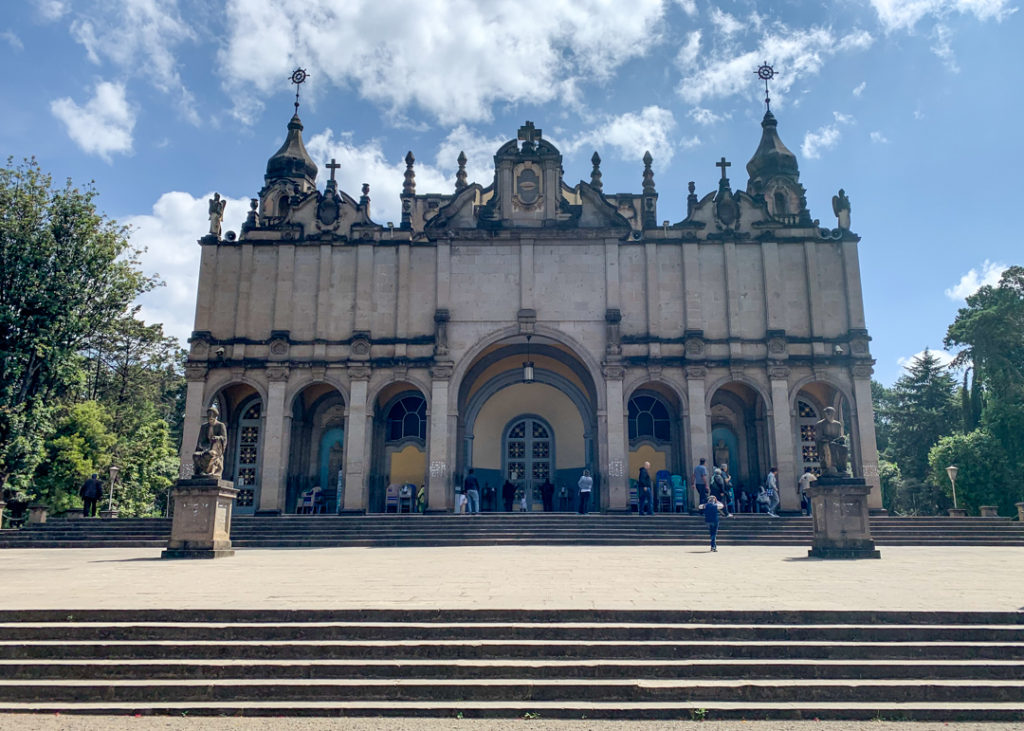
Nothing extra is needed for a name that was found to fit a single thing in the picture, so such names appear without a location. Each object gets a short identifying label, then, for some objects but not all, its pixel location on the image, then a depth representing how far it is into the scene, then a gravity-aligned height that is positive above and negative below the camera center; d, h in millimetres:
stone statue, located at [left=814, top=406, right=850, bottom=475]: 15492 +1170
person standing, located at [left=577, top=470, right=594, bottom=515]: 23203 +407
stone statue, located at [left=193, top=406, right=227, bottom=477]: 16328 +1180
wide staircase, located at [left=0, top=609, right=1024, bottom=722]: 6523 -1483
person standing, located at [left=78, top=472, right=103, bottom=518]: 23694 +257
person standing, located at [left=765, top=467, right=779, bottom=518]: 24400 +381
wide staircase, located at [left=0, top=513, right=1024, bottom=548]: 20172 -771
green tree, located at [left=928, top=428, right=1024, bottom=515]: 34906 +1398
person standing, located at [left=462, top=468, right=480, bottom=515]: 25341 +336
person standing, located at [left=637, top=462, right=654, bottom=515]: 22688 +412
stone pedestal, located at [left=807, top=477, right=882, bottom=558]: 15023 -316
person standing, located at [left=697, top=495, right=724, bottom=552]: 17000 -271
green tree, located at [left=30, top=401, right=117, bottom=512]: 31828 +1907
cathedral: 27531 +6079
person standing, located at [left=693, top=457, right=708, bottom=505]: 22453 +744
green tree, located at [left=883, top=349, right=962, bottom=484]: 49750 +5892
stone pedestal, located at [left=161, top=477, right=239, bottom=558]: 15602 -358
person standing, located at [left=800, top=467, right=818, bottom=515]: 22344 +543
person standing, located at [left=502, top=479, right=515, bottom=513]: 26562 +331
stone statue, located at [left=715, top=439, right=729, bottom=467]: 29841 +1940
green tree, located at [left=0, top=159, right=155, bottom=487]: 28078 +7850
